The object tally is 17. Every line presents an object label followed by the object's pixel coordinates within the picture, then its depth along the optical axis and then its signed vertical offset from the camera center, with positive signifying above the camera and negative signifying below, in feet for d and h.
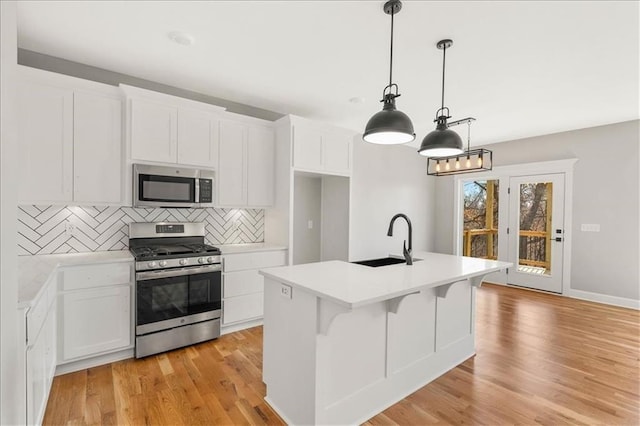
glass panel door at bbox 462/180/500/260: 22.30 -0.46
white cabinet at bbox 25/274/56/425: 5.25 -2.90
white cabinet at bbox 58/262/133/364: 8.27 -2.89
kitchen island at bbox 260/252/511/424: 5.98 -2.80
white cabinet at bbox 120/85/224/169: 9.70 +2.68
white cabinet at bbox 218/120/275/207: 11.72 +1.79
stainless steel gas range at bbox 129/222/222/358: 9.27 -2.53
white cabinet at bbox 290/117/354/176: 12.53 +2.73
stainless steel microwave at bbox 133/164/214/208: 9.73 +0.74
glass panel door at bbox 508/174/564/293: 16.96 -1.00
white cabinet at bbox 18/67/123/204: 8.35 +1.95
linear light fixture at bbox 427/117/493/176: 11.92 +1.99
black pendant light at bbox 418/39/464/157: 8.04 +1.89
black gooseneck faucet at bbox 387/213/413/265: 8.51 -1.15
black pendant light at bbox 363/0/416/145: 6.66 +1.98
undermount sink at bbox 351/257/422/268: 8.96 -1.50
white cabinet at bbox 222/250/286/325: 11.13 -2.82
